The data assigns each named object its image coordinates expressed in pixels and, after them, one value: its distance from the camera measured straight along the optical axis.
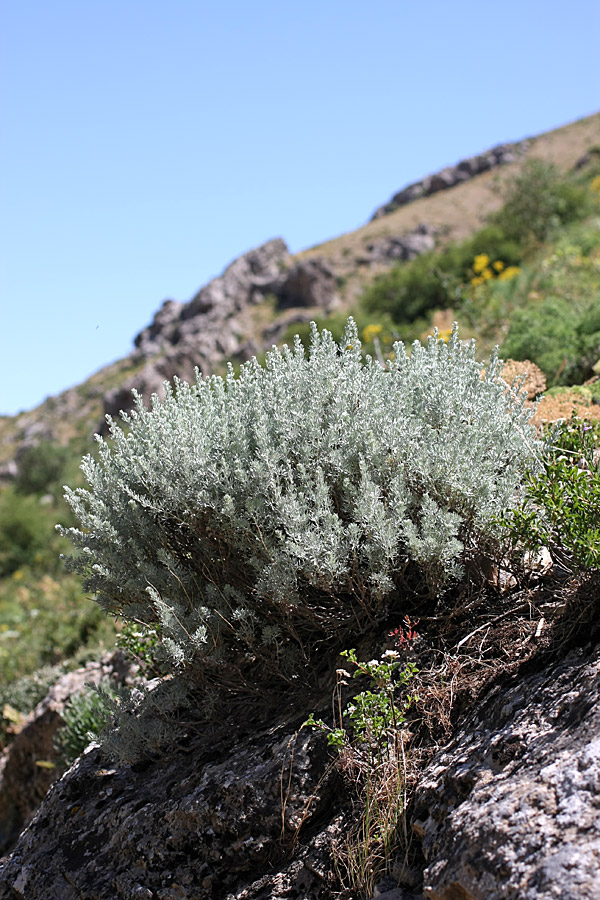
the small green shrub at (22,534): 25.73
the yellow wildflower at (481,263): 9.54
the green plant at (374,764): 2.28
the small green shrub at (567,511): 2.30
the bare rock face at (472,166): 74.62
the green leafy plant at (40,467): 39.94
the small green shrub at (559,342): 5.03
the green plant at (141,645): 3.95
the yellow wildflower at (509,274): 10.42
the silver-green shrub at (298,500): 2.68
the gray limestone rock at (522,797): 1.68
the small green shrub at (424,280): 16.91
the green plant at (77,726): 4.77
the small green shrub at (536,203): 19.02
